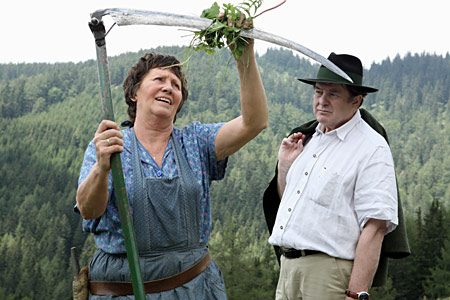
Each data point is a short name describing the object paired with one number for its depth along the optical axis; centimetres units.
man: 292
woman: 278
